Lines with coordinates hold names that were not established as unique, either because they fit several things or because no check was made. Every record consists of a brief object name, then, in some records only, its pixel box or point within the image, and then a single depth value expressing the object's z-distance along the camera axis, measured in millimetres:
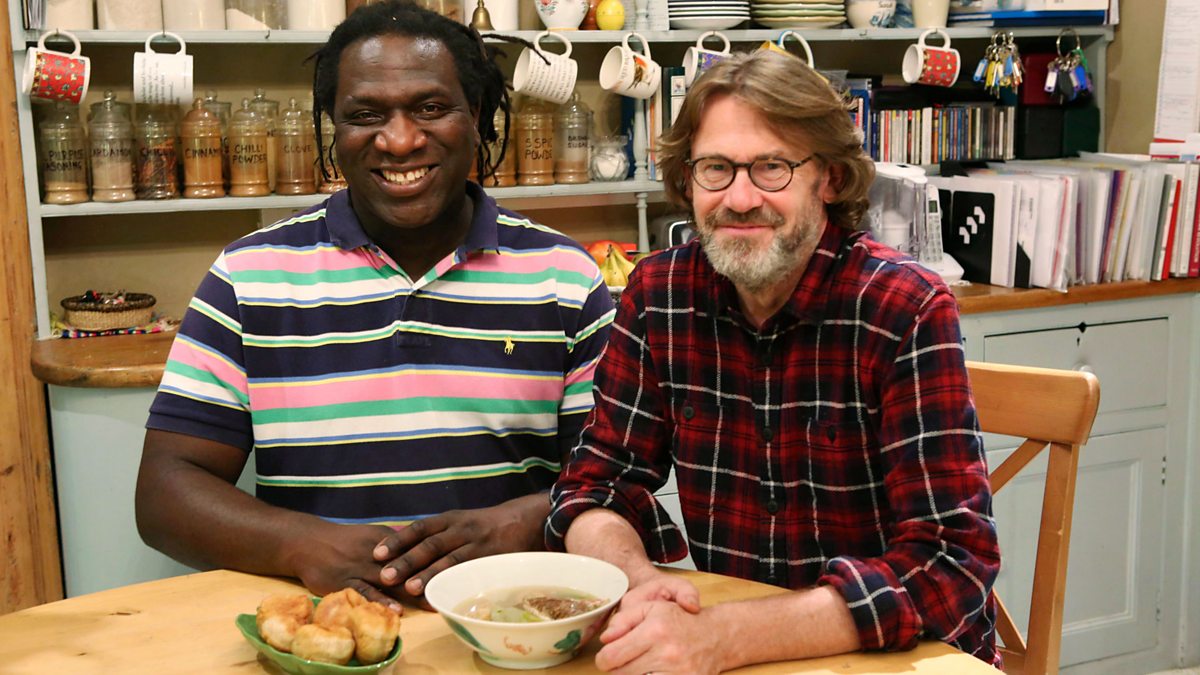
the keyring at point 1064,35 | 3367
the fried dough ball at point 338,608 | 1156
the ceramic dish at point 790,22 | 3057
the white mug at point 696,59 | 2908
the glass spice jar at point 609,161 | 3021
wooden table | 1196
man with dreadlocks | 1650
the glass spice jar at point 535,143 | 2906
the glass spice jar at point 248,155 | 2703
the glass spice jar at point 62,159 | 2604
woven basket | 2623
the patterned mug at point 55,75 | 2434
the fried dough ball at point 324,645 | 1125
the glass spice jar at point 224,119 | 2768
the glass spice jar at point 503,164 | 2891
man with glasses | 1250
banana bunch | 2873
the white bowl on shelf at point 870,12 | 3125
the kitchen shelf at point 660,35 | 2568
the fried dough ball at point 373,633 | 1131
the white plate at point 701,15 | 2975
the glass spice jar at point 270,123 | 2766
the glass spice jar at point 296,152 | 2750
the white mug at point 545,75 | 2744
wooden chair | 1526
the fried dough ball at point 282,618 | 1147
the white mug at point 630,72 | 2863
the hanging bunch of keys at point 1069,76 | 3291
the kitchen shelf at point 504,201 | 2596
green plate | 1121
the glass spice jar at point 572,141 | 2949
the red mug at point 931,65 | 3104
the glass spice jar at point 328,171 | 2748
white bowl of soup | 1147
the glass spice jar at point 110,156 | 2621
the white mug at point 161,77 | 2506
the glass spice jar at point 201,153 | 2666
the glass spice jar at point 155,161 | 2660
